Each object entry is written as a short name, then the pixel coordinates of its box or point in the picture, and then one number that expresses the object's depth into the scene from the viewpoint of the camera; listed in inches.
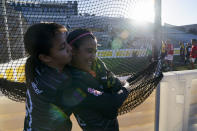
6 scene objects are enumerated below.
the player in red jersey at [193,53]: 358.9
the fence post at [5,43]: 66.2
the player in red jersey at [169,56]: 399.9
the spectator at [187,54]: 469.7
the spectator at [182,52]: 487.5
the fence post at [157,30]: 63.5
